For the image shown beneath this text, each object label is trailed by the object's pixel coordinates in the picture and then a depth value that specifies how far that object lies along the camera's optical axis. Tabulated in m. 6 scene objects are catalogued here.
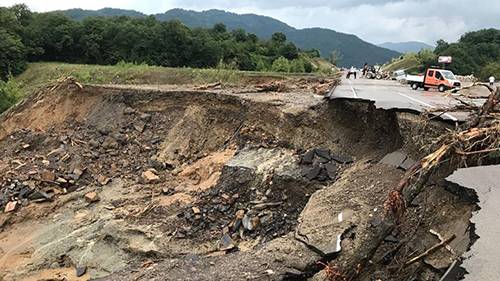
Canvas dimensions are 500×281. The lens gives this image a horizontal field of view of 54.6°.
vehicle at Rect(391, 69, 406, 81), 33.04
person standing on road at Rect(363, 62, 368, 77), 38.28
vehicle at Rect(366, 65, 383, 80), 36.19
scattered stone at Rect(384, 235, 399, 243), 6.95
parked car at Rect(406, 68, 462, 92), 22.06
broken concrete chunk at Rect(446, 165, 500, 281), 4.58
